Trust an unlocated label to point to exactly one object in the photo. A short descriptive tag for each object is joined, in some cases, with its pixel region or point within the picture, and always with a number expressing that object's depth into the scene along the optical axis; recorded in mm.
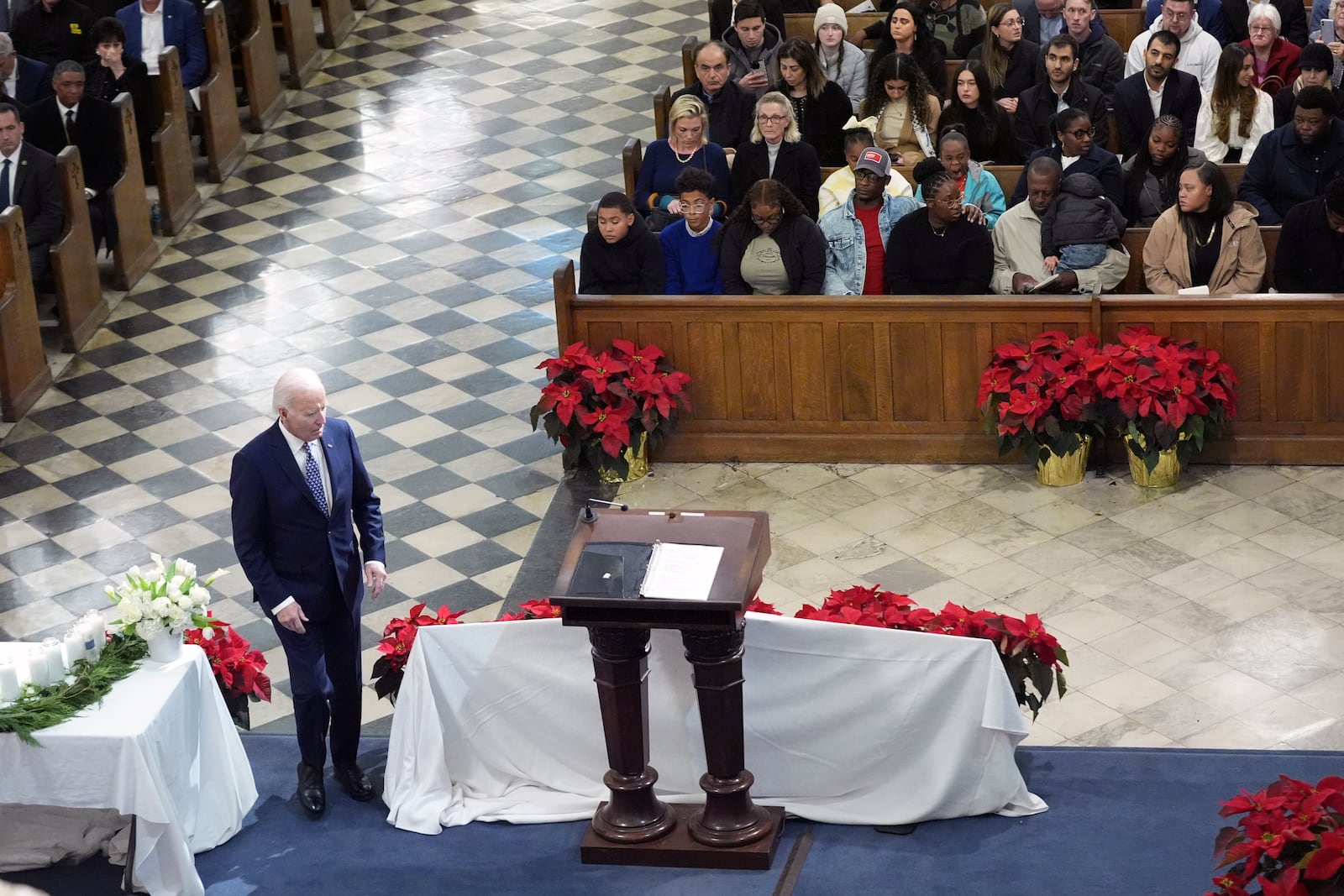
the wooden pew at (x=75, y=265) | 18125
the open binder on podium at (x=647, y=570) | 9578
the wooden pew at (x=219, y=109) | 21672
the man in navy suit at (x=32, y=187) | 18078
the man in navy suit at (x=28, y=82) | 20531
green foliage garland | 10023
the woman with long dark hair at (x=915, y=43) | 18578
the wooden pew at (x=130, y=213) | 19453
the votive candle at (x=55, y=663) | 10414
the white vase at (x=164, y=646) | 10539
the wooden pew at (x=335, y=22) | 26016
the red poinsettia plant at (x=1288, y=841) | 7629
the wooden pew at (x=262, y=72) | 22953
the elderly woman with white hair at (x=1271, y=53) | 18578
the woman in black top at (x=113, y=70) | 20453
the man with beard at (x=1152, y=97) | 17922
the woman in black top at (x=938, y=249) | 15414
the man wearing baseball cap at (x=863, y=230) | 15812
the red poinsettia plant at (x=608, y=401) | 15391
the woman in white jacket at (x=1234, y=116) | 17687
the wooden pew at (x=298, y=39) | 24219
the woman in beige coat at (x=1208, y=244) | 15344
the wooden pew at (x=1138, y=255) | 15820
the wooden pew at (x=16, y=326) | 17062
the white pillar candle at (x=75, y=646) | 10523
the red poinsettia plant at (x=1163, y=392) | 14695
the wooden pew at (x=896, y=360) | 15031
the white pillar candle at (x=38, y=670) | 10367
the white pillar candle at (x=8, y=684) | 10281
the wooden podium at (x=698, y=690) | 9594
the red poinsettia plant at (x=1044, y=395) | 14859
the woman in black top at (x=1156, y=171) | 16031
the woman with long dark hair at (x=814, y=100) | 18125
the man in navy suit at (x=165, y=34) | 21578
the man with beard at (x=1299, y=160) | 16203
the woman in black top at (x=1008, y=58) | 18531
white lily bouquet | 10406
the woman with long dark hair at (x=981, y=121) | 17672
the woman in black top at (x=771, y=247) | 15531
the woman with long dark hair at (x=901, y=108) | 17750
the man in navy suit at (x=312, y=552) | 10430
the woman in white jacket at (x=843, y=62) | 19187
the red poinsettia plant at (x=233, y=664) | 11496
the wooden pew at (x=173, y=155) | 20484
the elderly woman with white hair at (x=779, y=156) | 16906
